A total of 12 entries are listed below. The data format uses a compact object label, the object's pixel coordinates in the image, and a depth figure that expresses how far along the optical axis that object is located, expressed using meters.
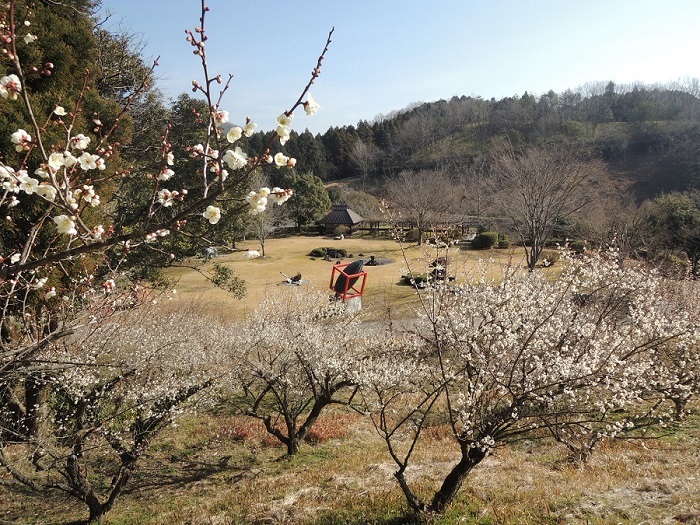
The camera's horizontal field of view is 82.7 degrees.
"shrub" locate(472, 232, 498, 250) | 33.97
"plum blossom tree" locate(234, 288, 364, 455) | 9.48
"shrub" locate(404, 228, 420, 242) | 40.75
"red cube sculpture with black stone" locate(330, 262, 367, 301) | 17.81
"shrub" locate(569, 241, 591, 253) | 28.64
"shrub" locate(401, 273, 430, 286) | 22.17
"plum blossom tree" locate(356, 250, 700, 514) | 5.18
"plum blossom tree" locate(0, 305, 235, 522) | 6.98
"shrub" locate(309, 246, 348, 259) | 34.94
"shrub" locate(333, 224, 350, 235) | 47.86
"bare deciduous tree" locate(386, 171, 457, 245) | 38.91
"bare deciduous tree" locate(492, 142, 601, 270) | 18.66
